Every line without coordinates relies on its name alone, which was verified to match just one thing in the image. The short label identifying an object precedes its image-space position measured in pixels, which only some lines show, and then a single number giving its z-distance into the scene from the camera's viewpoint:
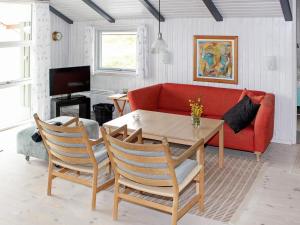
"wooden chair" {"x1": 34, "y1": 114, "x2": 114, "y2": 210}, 3.83
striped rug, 3.94
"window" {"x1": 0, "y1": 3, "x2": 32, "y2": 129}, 6.99
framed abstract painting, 6.49
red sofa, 5.38
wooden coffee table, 4.52
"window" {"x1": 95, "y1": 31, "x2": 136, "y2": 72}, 7.83
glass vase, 4.85
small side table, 7.00
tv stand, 7.17
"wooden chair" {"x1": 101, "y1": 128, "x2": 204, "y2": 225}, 3.27
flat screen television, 7.11
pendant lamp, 5.41
